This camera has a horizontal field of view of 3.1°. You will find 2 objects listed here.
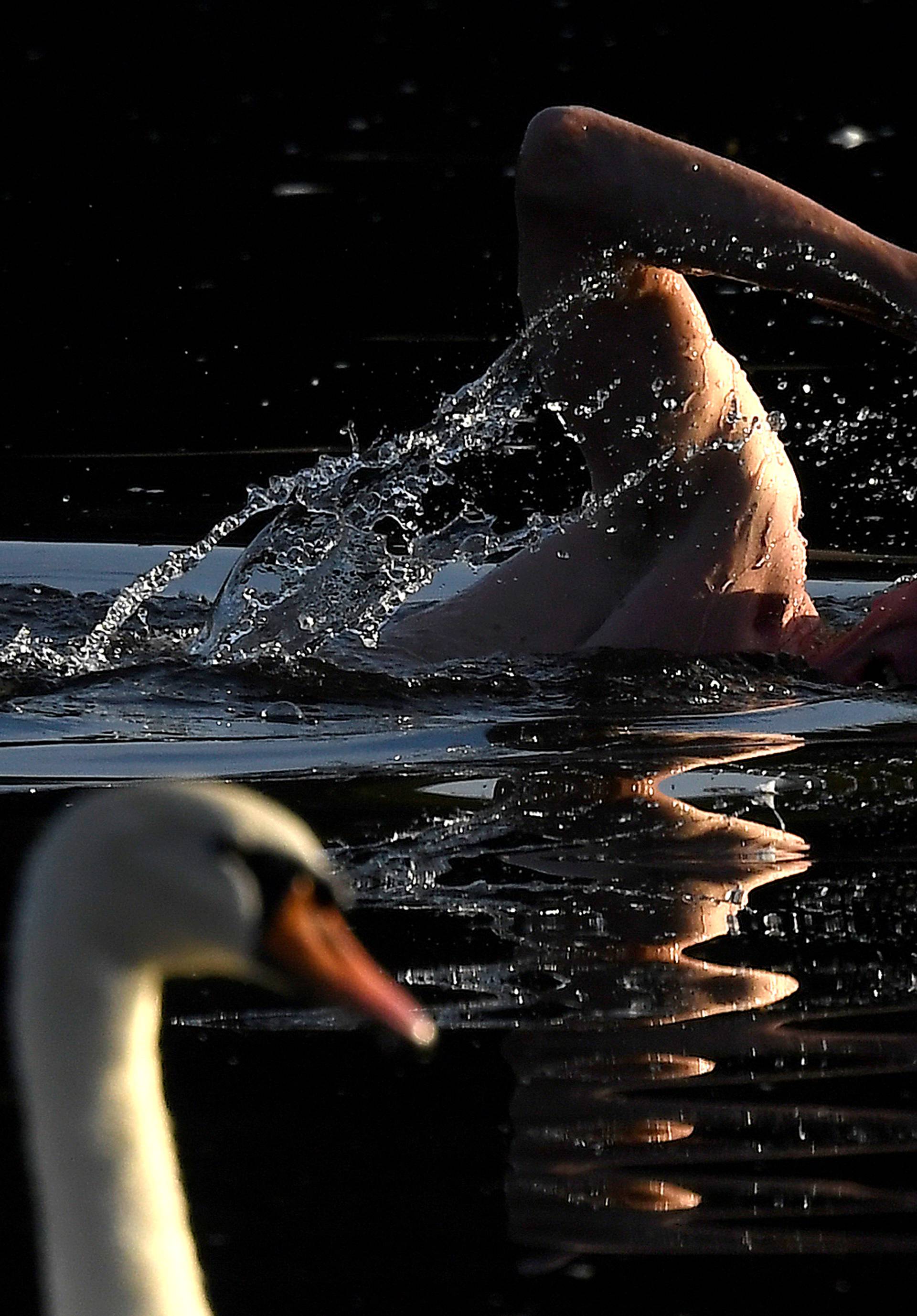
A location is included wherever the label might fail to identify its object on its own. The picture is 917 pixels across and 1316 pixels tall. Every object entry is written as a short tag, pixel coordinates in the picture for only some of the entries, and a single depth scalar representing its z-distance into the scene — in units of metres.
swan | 8.64
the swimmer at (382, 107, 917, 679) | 9.92
